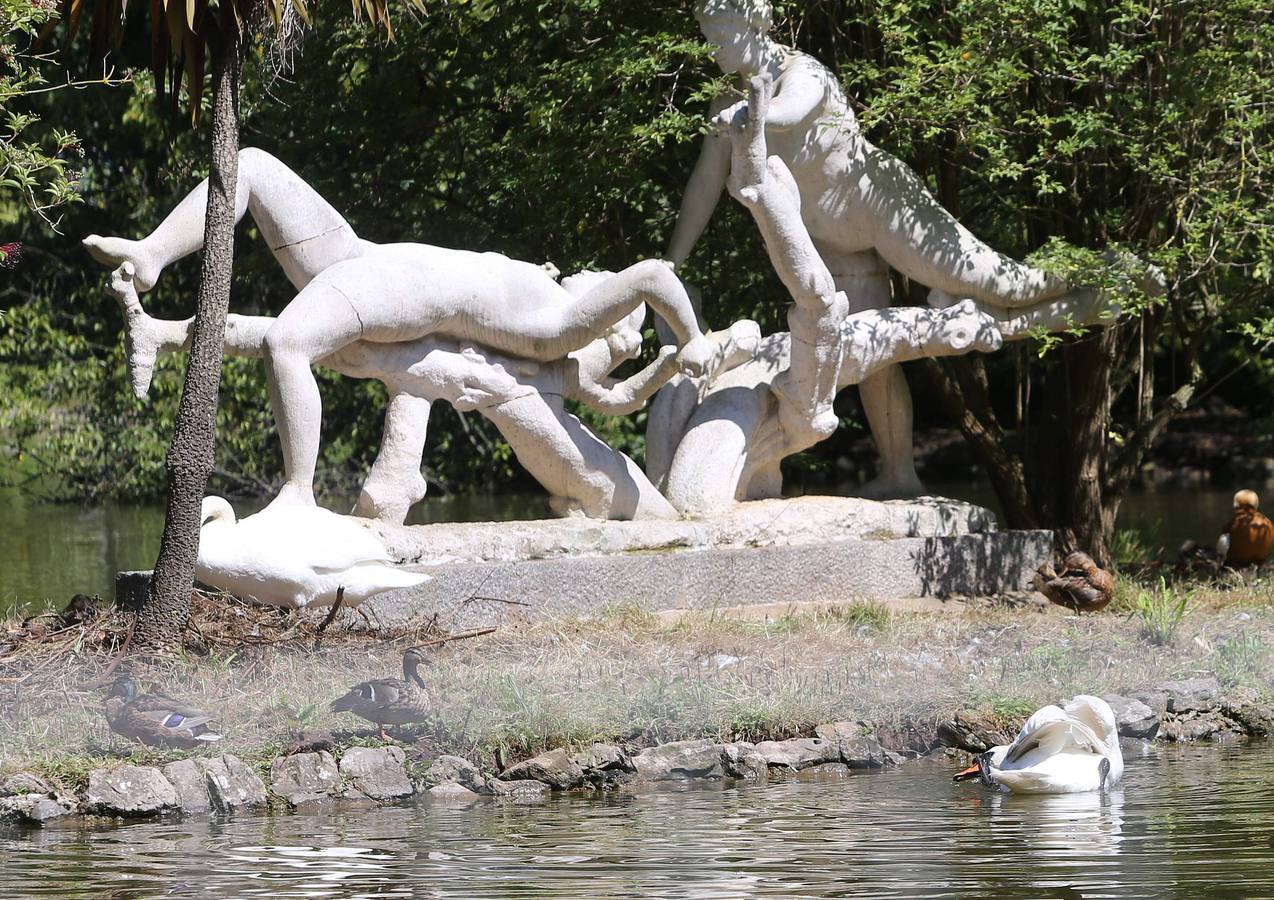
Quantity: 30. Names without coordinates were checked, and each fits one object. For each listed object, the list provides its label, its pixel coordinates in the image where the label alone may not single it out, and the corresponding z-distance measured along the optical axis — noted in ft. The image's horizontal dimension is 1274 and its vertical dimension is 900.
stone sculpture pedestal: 60.75
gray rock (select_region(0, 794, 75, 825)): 40.42
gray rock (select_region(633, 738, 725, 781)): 45.62
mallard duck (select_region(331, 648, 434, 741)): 45.57
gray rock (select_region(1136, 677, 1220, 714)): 51.75
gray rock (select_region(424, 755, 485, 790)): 43.88
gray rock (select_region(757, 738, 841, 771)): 46.52
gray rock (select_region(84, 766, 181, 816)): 41.06
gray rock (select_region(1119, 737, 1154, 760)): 48.82
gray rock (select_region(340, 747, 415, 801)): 43.04
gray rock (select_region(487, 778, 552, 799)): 43.81
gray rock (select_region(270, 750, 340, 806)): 42.42
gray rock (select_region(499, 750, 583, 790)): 44.39
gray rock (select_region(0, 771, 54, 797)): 40.78
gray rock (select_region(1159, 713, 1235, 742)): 50.85
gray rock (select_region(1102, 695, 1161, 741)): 50.01
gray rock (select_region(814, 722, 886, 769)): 47.14
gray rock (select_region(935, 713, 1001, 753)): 48.06
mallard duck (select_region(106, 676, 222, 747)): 43.78
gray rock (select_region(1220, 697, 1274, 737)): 51.34
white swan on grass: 52.34
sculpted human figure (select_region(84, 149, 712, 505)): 59.77
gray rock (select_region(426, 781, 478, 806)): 43.20
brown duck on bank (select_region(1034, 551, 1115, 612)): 69.10
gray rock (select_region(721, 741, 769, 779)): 46.06
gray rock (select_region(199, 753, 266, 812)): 41.78
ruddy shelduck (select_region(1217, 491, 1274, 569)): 79.10
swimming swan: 43.52
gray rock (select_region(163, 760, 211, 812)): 41.65
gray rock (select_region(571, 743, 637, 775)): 44.93
